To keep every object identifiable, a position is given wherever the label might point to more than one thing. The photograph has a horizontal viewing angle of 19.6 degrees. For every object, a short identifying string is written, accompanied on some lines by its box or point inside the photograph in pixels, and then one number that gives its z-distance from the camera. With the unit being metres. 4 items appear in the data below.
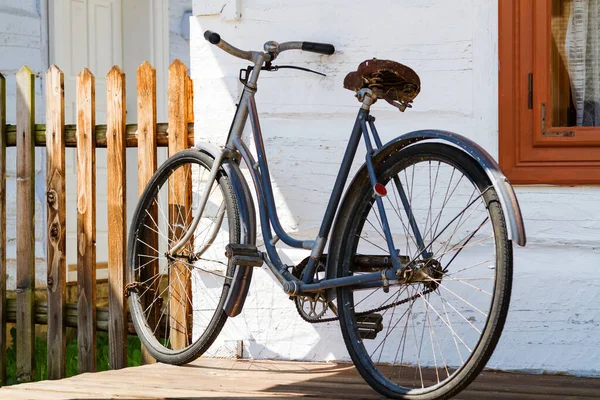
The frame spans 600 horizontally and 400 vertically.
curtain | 7.25
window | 7.18
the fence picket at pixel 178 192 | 8.13
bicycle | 5.54
